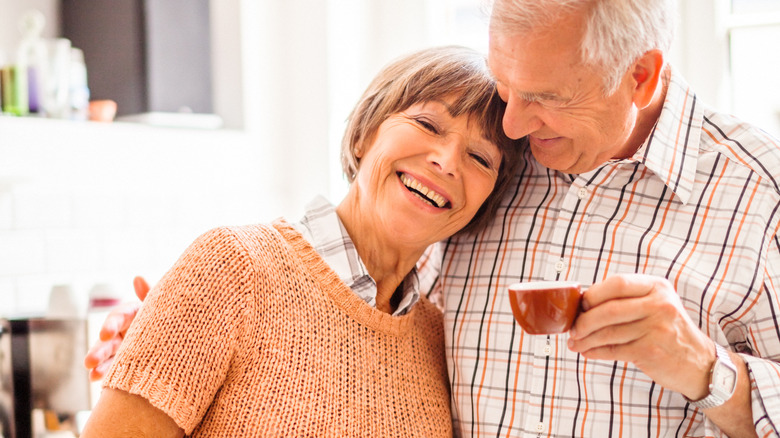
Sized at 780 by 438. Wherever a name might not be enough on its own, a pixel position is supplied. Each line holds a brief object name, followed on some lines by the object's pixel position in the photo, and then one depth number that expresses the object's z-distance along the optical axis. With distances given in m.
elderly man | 1.19
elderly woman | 1.18
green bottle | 2.03
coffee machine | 1.84
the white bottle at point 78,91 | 2.19
